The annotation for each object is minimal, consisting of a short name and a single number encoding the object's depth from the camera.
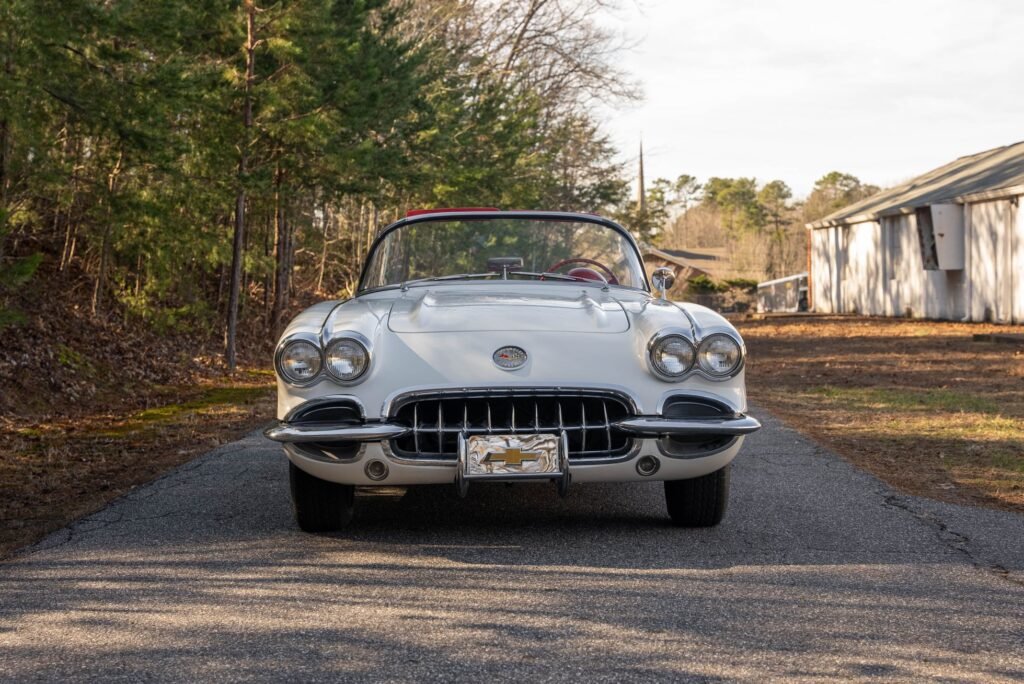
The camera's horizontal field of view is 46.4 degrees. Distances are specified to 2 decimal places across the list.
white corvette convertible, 4.80
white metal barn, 25.42
